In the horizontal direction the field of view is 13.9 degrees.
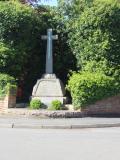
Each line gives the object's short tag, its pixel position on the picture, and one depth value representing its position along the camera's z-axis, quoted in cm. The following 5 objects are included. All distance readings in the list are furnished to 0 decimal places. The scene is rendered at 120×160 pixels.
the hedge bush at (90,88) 2038
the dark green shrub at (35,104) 2131
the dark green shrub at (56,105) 2114
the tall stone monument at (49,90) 2219
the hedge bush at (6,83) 2147
